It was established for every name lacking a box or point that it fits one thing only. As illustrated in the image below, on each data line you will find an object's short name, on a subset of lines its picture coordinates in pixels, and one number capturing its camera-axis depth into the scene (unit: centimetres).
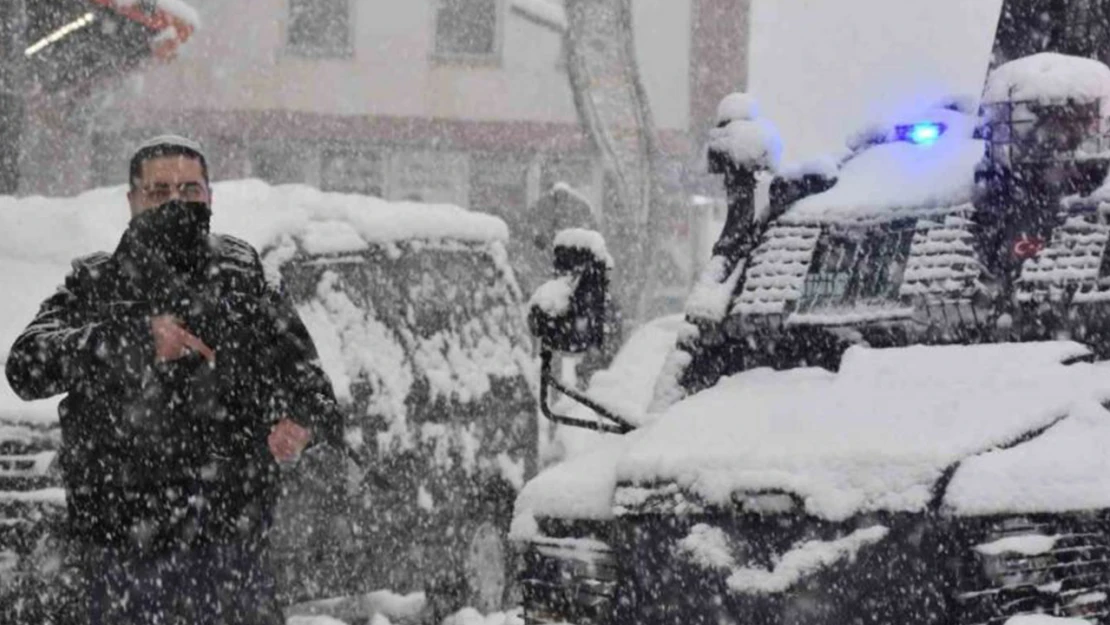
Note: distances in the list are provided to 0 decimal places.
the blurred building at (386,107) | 5341
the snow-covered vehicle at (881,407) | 722
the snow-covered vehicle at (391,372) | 1487
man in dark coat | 819
